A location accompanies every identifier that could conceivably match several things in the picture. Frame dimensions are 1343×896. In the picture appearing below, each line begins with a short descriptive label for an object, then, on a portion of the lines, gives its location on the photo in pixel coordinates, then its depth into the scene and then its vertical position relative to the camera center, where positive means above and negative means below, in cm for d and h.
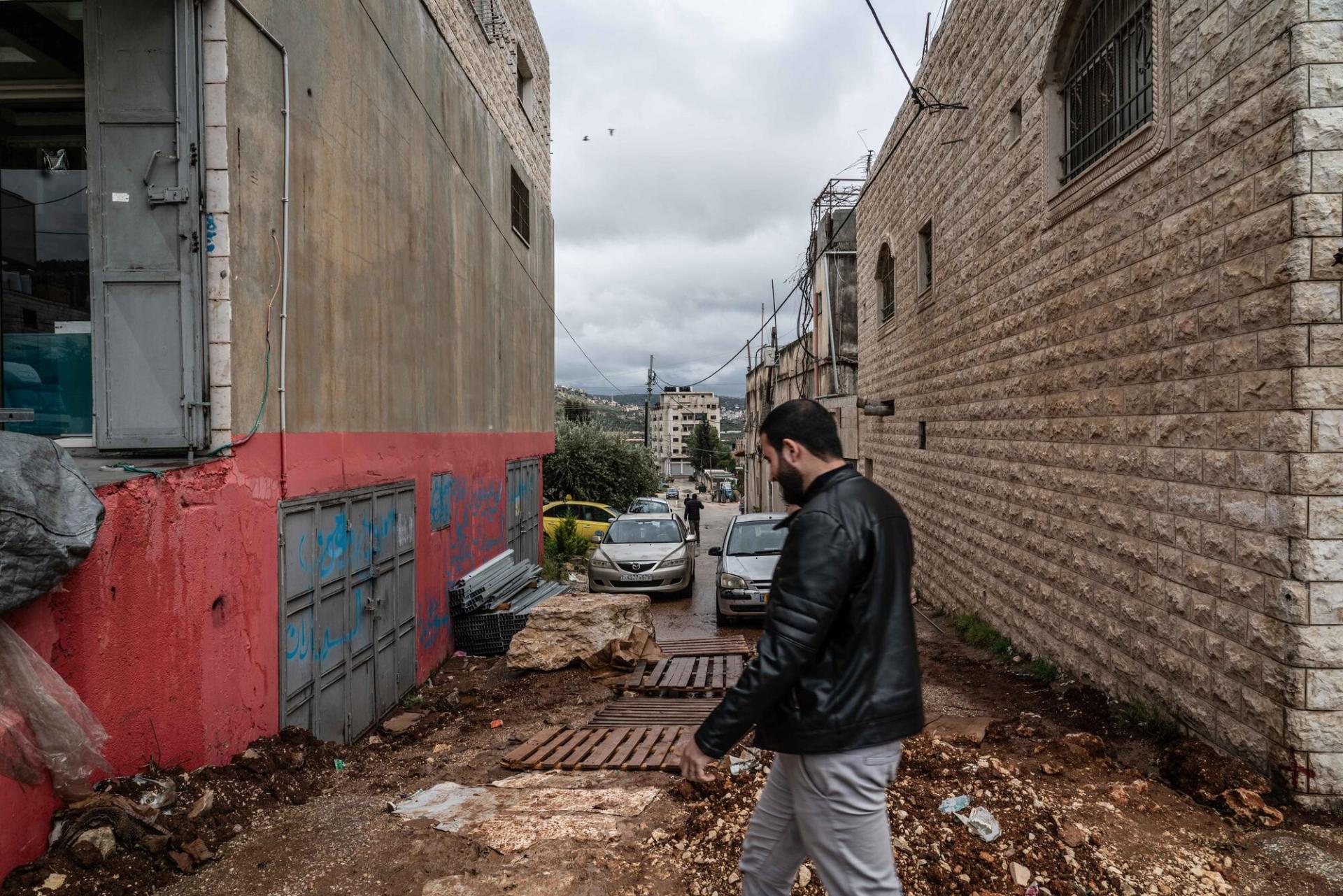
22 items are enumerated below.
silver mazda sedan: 1454 -220
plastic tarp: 335 -31
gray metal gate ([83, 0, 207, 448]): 476 +132
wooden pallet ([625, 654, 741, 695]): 801 -244
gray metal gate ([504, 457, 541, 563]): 1363 -119
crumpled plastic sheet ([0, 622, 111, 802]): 342 -124
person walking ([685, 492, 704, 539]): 2606 -229
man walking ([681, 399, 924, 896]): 249 -77
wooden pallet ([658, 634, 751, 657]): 965 -253
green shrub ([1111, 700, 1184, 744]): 521 -192
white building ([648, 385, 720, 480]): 15125 +432
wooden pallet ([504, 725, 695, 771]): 553 -227
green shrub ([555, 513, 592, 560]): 1952 -244
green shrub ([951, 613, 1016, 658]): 848 -222
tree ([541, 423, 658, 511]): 3002 -107
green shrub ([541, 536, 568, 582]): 1631 -269
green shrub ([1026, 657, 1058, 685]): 714 -211
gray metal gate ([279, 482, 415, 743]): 570 -135
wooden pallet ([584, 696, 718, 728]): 694 -244
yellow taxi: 2169 -209
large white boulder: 889 -213
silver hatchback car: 1195 -194
